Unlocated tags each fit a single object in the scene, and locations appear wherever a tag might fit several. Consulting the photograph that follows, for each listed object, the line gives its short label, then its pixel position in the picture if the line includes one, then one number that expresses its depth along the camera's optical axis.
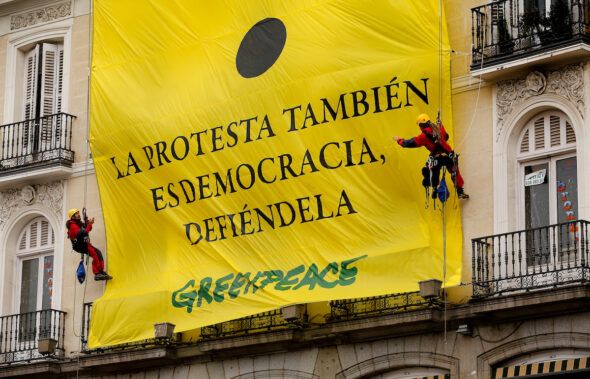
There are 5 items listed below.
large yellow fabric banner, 29.50
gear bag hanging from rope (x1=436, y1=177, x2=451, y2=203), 28.75
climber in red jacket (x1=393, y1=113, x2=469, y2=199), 28.72
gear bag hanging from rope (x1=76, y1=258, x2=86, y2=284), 33.50
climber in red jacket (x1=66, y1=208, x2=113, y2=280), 33.53
